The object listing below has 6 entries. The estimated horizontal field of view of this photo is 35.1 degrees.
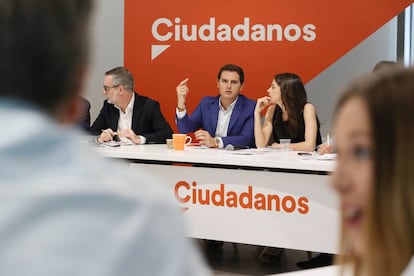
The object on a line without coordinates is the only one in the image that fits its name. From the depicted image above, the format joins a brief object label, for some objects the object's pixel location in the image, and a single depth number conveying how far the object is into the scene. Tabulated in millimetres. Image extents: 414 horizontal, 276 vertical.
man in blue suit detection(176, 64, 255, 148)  5504
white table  4086
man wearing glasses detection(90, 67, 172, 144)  5676
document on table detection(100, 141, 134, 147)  5070
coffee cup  4777
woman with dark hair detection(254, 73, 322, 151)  5004
